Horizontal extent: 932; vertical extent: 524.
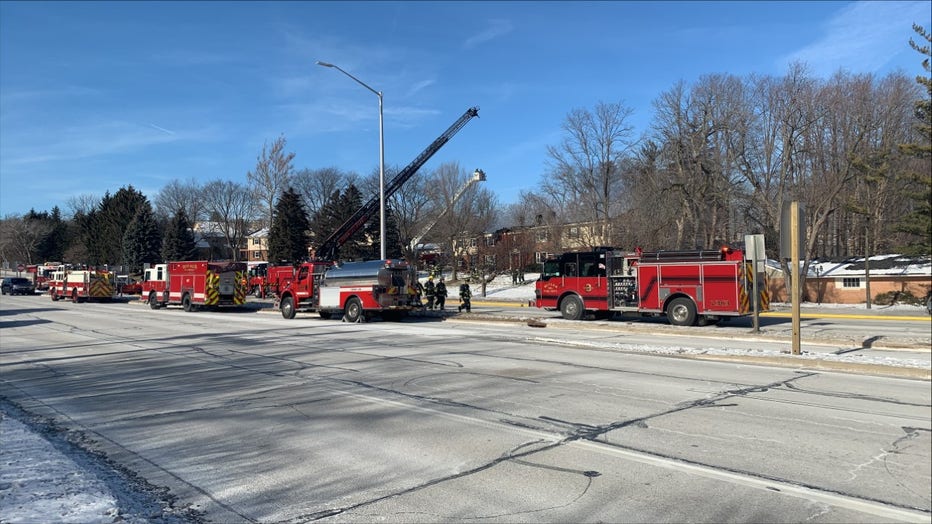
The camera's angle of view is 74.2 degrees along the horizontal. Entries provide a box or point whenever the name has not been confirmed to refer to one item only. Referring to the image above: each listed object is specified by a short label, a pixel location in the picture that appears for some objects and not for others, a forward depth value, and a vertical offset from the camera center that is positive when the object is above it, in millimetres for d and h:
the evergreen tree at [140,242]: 79188 +4313
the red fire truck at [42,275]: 65081 +176
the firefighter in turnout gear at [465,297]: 27719 -1175
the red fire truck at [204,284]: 33531 -517
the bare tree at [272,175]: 68062 +10908
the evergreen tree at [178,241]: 80375 +4506
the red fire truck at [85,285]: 46531 -673
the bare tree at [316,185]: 97500 +13882
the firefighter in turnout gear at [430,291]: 27094 -863
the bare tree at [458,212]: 57719 +5772
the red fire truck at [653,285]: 19484 -557
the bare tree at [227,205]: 102875 +11635
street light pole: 27719 +4256
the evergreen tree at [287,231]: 66875 +4606
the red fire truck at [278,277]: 28498 -174
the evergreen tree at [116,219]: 84250 +7748
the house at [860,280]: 35469 -869
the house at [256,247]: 122062 +5738
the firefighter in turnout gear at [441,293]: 27312 -962
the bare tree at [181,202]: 105000 +12412
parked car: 63031 -915
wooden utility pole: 10458 +321
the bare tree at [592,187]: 46688 +6501
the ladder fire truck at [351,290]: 23391 -693
